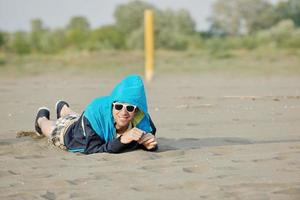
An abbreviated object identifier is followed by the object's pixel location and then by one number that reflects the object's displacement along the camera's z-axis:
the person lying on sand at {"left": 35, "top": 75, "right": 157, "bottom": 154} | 6.73
